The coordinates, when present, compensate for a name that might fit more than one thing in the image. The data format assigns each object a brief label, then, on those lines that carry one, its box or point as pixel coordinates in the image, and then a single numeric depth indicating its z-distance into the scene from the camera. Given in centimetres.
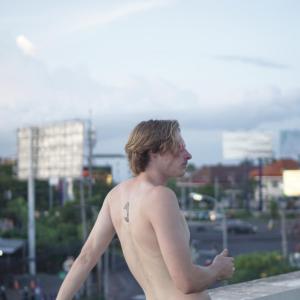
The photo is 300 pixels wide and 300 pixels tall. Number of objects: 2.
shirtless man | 296
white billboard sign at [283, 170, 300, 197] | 5862
